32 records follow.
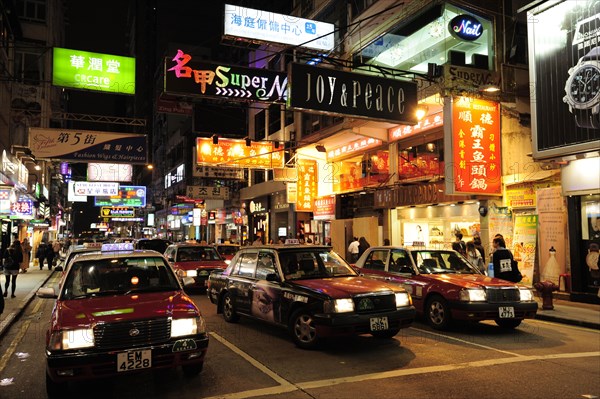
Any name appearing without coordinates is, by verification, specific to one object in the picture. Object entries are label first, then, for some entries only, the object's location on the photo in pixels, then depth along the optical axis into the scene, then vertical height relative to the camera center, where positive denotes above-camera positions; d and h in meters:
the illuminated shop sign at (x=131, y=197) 51.13 +3.61
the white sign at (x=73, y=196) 41.62 +3.09
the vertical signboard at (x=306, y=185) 25.44 +2.37
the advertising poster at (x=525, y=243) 14.11 -0.47
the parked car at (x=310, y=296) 7.09 -1.08
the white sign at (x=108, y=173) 33.03 +4.02
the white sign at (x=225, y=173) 27.74 +3.38
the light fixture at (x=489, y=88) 13.97 +4.14
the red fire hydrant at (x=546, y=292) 11.19 -1.53
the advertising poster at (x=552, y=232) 13.24 -0.13
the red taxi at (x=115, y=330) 5.15 -1.11
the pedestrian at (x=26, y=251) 22.65 -0.95
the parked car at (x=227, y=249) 20.30 -0.81
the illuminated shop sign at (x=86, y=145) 18.17 +3.38
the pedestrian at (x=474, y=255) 12.71 -0.74
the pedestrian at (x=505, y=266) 10.80 -0.87
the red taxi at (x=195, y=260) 14.14 -0.95
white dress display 13.36 -1.15
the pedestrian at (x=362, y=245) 19.17 -0.65
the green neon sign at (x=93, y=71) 17.61 +6.05
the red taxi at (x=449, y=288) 8.58 -1.12
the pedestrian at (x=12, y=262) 14.23 -0.92
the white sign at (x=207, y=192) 34.81 +2.77
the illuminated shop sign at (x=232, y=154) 22.86 +3.67
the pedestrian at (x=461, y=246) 14.07 -0.53
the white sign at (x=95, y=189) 41.03 +3.61
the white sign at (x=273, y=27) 18.70 +8.24
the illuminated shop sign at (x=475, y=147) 14.50 +2.50
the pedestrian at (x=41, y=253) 27.34 -1.30
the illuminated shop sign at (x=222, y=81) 13.36 +4.35
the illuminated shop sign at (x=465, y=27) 15.15 +6.39
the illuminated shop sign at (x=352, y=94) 12.24 +3.61
